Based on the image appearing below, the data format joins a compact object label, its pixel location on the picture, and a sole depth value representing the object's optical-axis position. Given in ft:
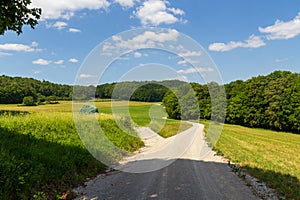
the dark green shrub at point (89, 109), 85.61
